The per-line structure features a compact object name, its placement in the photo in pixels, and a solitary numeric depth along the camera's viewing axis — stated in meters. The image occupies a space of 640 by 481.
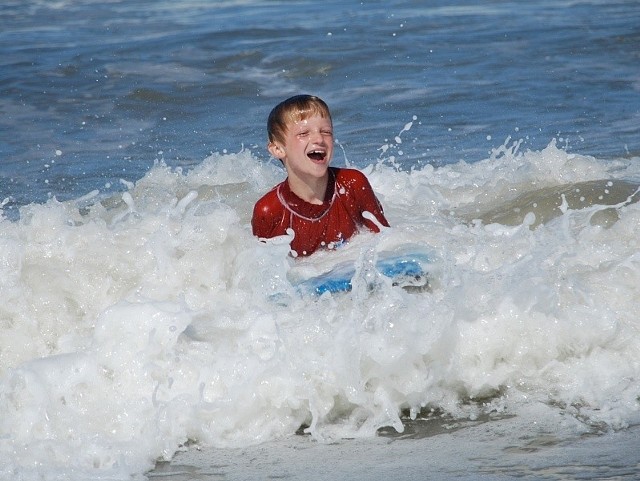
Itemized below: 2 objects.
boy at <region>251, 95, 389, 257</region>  10.73
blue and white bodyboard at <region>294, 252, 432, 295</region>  9.62
